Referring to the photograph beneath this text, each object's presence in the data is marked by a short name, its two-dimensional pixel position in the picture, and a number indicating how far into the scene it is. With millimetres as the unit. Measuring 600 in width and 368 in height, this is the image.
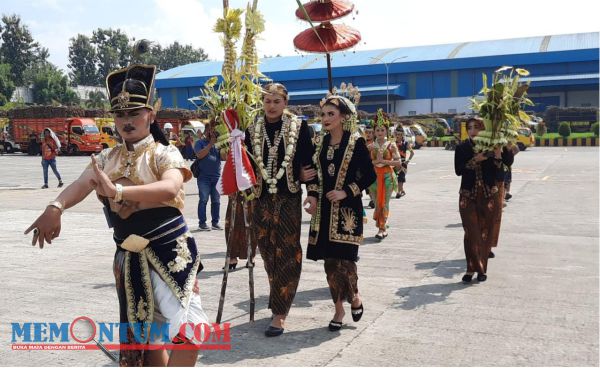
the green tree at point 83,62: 107625
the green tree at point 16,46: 89500
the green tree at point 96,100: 72431
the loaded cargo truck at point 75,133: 35594
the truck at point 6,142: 40344
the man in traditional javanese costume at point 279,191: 5242
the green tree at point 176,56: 125975
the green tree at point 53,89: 72000
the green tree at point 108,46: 105375
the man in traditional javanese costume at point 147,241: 3252
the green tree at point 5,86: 67000
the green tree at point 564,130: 45281
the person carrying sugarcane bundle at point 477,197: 6770
